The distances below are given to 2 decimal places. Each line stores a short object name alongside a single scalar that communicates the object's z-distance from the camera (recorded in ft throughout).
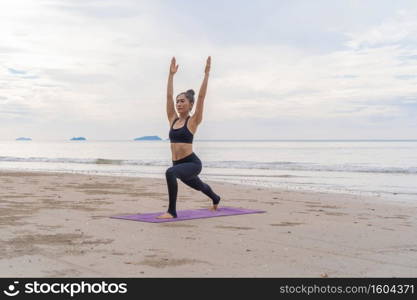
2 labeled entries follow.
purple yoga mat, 23.30
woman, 23.65
